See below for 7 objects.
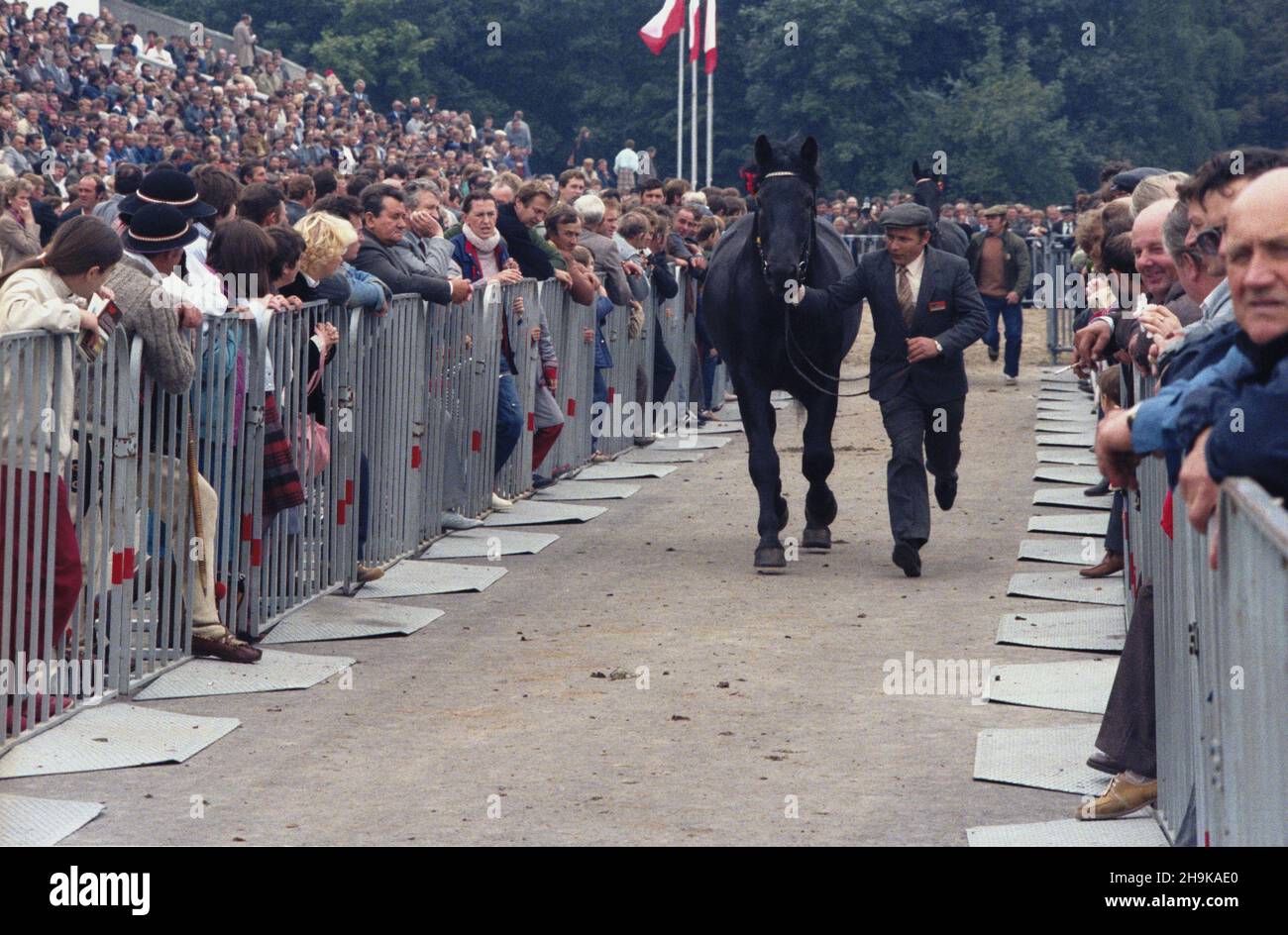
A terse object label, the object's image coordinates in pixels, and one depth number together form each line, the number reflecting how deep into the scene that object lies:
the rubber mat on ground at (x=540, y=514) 13.20
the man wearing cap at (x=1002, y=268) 24.00
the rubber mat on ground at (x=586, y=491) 14.59
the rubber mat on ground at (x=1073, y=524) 12.84
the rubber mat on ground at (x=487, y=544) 11.88
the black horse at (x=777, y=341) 11.48
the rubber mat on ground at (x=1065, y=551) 11.72
